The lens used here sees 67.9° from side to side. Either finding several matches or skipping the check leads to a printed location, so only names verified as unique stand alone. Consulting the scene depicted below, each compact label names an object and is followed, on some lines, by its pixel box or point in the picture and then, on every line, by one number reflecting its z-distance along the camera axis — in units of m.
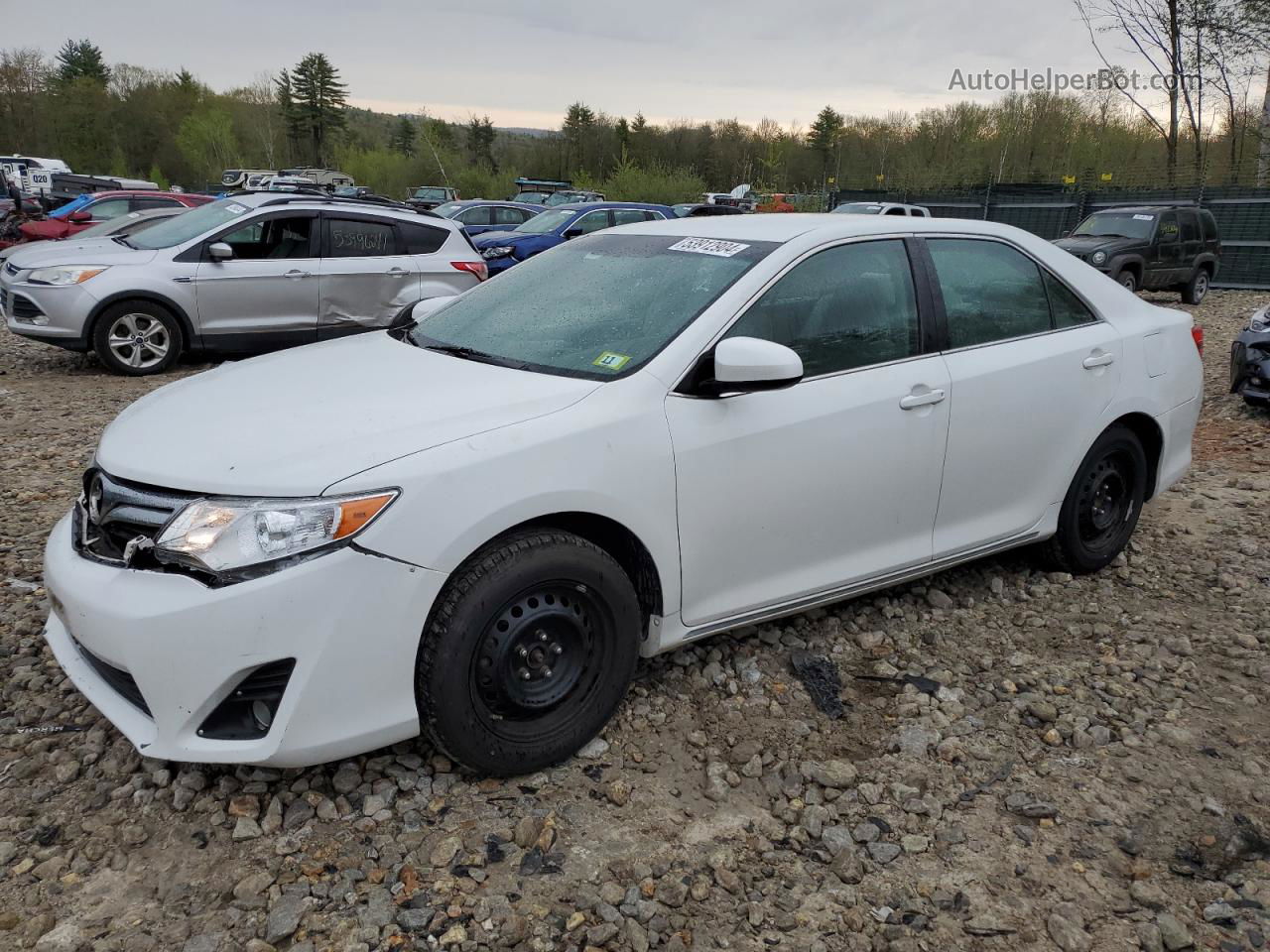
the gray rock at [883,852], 2.56
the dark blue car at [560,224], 15.52
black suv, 15.05
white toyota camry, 2.37
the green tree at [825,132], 69.69
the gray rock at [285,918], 2.22
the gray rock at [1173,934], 2.27
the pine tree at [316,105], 85.81
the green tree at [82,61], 85.99
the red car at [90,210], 16.36
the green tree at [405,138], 92.44
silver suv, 8.42
